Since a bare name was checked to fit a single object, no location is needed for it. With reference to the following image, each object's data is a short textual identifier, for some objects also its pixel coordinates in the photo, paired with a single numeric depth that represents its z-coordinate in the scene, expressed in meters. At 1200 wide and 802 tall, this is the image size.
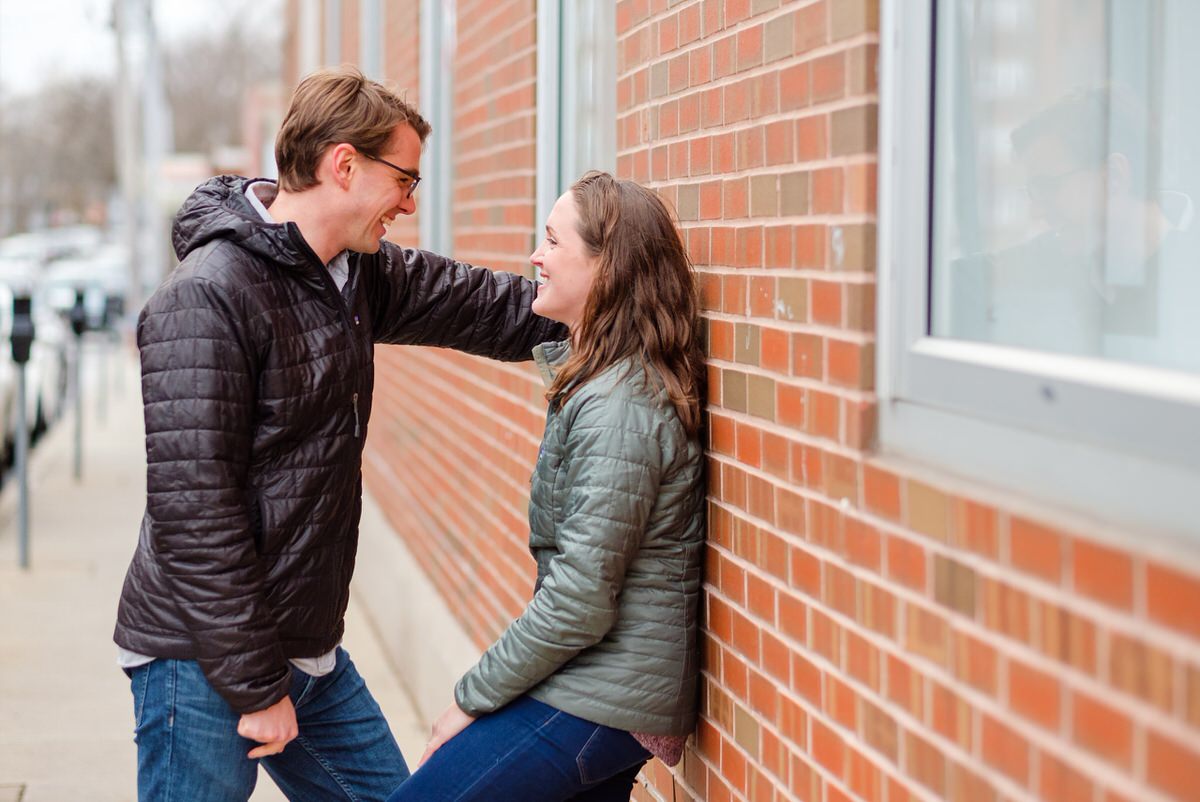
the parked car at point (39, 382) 12.30
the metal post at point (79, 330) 11.94
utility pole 28.66
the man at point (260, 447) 2.70
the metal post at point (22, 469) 8.93
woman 2.67
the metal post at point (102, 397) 17.11
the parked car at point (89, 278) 26.77
